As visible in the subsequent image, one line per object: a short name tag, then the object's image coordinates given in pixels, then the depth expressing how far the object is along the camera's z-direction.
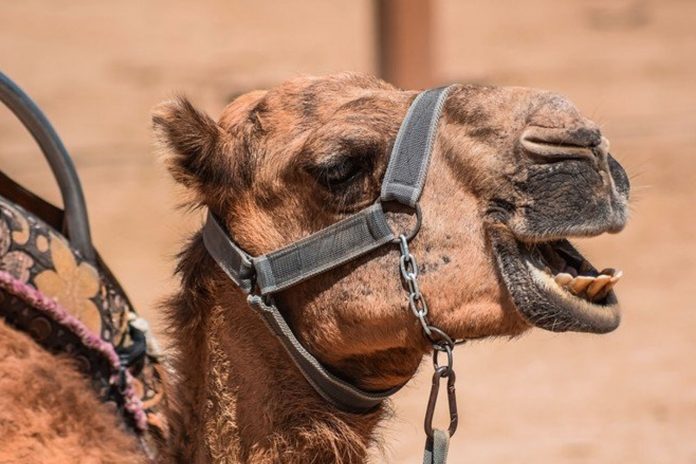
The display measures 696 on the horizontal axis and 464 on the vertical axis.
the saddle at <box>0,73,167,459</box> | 6.78
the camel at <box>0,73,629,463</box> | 6.05
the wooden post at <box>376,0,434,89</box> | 21.70
